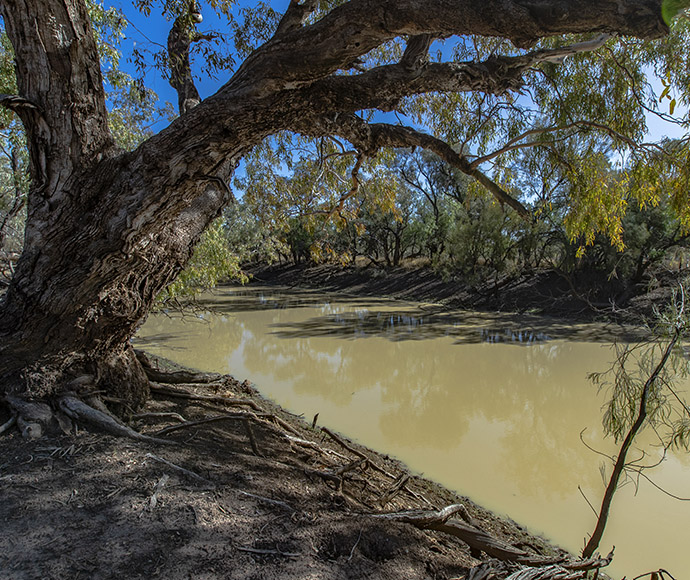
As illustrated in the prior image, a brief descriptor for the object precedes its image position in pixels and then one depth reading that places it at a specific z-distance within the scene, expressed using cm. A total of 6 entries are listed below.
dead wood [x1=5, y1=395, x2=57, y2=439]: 189
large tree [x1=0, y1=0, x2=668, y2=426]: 198
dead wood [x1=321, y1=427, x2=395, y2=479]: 253
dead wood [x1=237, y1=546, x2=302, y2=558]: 137
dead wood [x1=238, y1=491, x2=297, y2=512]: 169
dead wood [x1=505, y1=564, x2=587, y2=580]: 135
